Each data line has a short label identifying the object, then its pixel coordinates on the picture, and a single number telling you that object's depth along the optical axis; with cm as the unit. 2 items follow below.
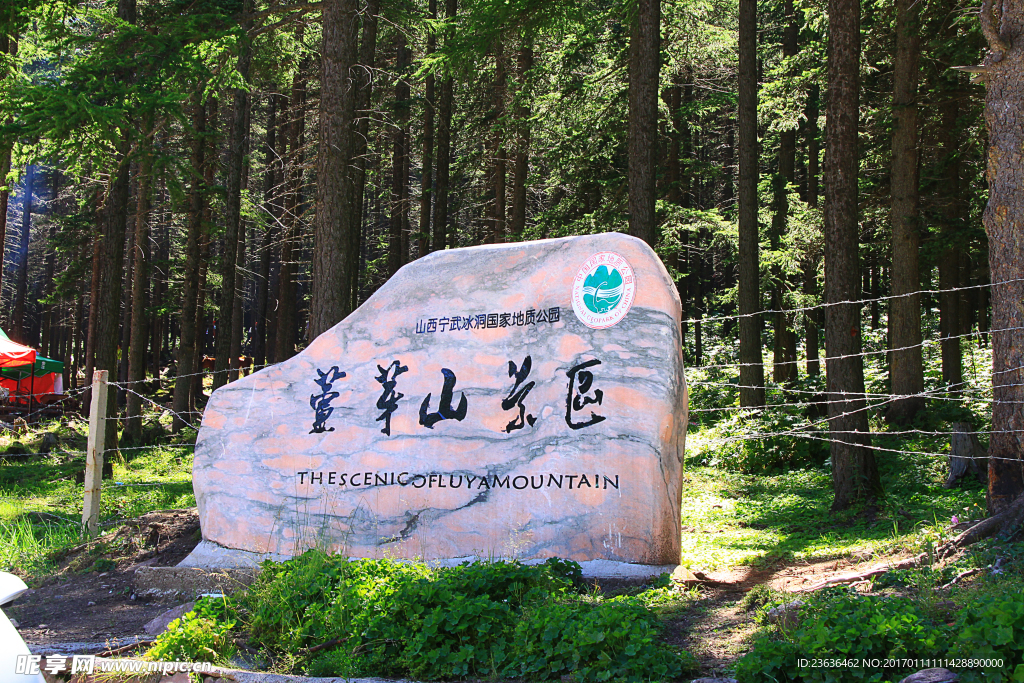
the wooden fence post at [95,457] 935
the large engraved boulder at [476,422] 689
